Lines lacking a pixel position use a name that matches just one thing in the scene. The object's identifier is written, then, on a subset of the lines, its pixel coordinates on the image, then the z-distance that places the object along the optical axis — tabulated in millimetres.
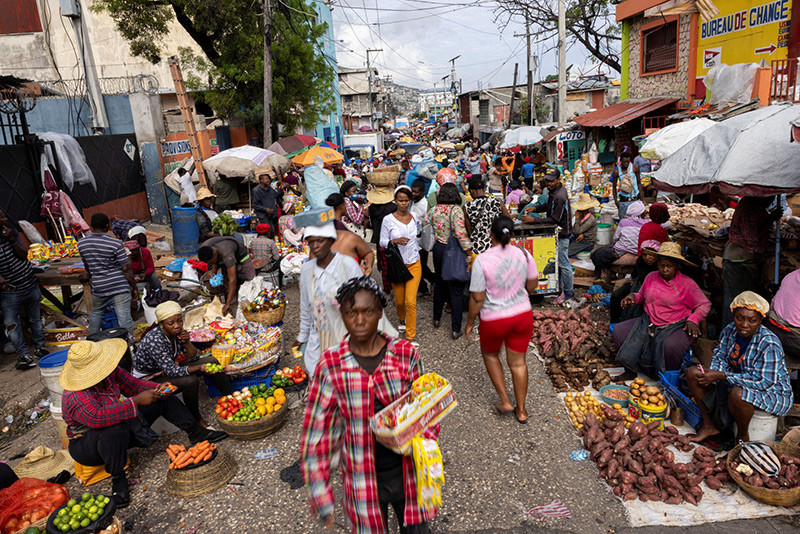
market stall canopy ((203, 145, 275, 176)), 11883
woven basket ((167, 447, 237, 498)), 4180
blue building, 35747
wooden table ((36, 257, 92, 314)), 7141
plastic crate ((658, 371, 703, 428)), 4586
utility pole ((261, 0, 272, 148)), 13766
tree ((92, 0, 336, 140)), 16078
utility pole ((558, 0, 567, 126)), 18641
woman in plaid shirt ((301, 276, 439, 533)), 2471
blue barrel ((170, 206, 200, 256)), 10680
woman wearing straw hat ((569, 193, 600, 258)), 9141
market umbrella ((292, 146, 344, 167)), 15812
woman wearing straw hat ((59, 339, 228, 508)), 4129
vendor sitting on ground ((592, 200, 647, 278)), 7809
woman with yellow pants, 6484
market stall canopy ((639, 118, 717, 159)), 9031
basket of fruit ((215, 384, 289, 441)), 4777
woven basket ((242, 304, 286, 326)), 7148
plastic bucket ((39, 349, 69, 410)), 5078
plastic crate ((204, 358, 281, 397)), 5582
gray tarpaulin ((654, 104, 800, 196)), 4613
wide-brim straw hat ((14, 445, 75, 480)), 4535
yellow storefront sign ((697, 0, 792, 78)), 11078
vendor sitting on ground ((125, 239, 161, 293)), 7566
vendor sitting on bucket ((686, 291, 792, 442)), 4078
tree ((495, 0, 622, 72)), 20281
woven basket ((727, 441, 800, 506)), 3621
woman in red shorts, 4539
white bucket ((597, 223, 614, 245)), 10750
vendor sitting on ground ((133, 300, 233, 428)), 4793
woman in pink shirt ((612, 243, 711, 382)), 5062
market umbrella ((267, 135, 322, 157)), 16031
